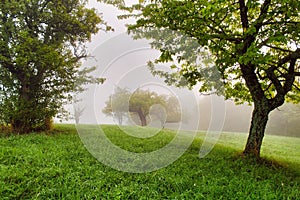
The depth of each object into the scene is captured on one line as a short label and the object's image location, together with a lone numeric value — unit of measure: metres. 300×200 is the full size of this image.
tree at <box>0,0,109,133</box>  10.33
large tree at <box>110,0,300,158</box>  6.00
